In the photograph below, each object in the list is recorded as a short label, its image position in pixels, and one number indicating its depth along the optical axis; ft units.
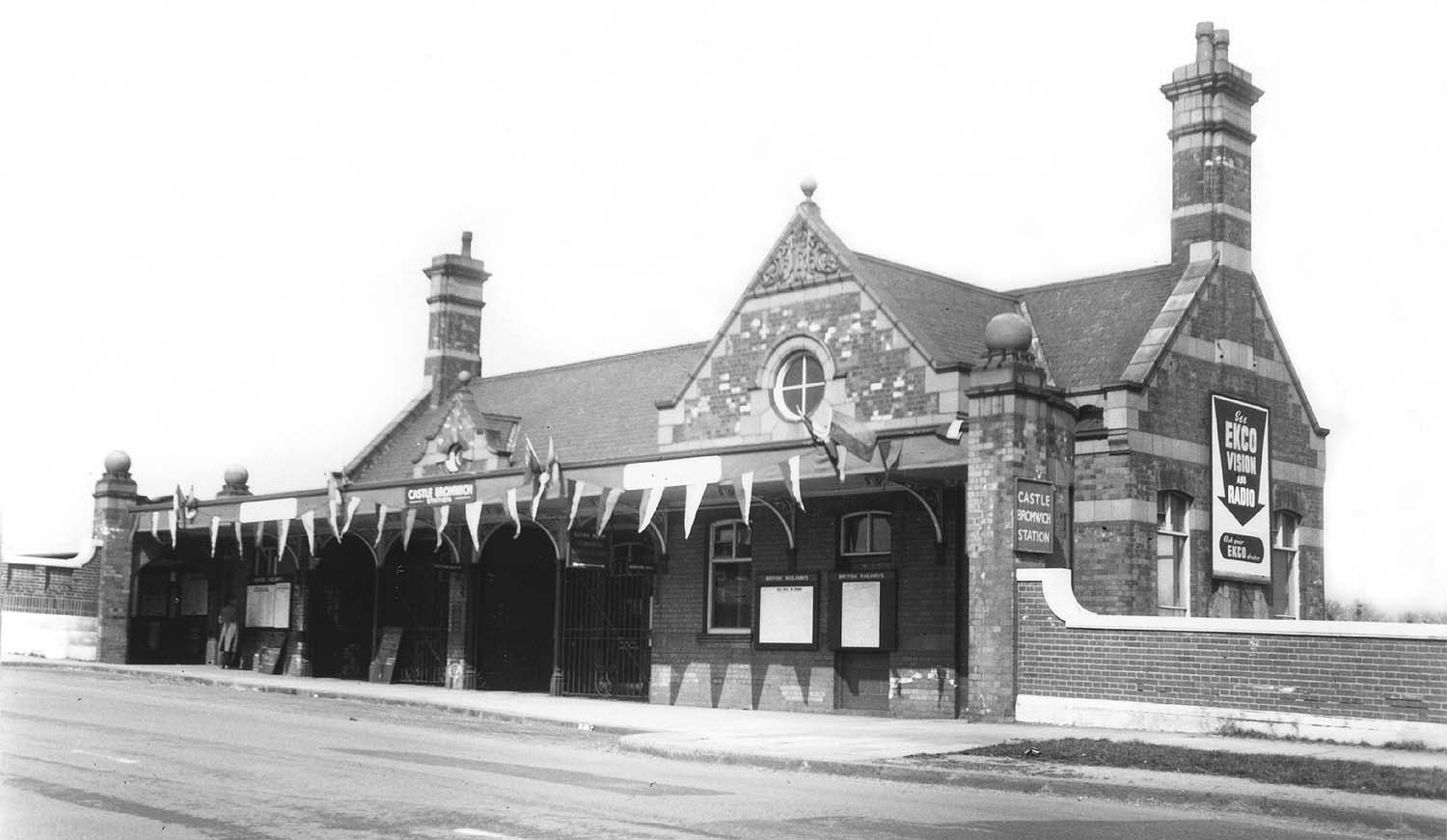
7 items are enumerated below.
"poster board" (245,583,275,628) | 113.19
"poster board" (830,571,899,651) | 75.66
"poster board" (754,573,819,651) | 79.56
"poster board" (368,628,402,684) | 103.24
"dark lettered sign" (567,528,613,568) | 85.51
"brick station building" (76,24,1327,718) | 71.41
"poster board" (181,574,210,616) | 122.21
